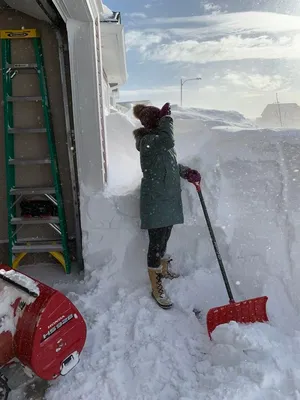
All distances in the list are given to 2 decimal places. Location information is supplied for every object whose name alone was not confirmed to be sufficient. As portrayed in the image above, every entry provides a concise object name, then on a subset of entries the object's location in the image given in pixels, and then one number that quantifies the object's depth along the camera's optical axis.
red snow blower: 2.19
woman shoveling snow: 3.17
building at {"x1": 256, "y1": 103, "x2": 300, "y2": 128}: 19.36
